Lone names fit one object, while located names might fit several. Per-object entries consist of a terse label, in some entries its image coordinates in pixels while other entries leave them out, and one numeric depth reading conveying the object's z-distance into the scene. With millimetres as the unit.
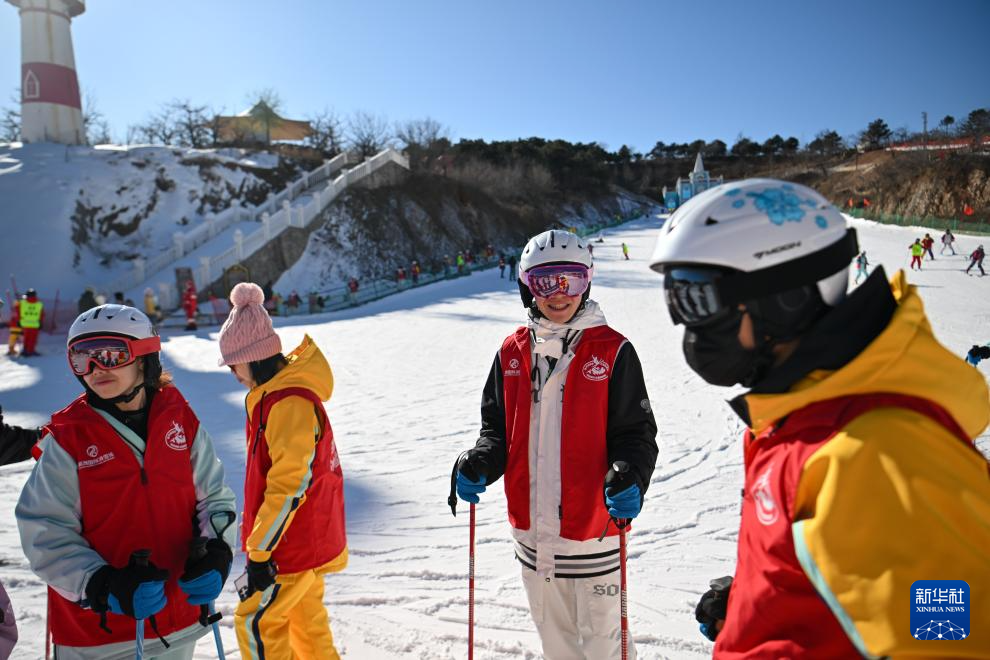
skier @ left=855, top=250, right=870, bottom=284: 18912
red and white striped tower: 29828
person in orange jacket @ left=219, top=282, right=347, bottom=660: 2527
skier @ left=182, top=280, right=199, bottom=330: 17625
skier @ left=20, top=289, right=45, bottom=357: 12922
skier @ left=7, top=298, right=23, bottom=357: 13469
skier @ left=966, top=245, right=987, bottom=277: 20688
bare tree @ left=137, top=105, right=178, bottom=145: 46438
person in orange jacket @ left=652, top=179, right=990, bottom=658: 958
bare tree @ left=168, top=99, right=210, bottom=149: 46406
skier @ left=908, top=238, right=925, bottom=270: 22156
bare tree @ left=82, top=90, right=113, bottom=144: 43250
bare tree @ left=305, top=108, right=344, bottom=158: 51750
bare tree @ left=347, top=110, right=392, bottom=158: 51341
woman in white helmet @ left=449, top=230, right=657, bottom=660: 2604
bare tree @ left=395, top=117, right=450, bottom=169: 53219
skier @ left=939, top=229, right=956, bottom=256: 25312
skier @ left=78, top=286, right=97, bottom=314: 15609
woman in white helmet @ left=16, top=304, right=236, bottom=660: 2178
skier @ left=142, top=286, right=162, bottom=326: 18573
